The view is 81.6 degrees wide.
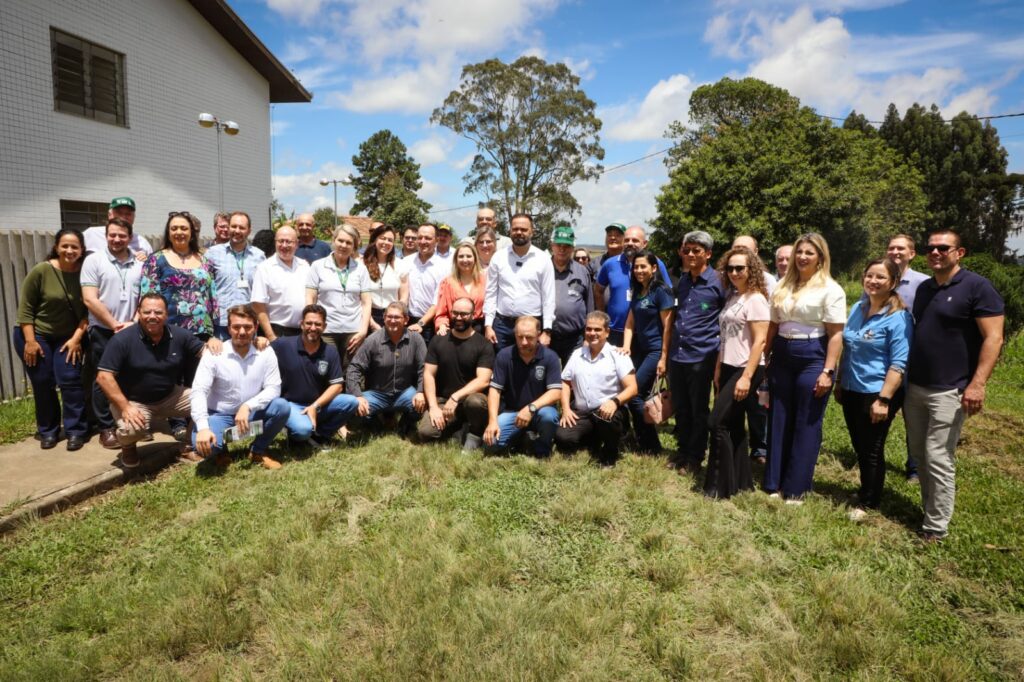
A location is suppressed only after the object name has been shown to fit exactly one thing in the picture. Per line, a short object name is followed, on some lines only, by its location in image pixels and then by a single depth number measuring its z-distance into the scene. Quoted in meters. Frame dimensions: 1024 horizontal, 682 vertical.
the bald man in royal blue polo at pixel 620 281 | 5.99
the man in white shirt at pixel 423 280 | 6.66
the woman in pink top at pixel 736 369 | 4.45
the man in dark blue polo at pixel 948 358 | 3.82
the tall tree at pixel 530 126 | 36.81
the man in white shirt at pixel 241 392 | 4.99
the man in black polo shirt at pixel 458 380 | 5.61
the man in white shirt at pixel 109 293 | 5.16
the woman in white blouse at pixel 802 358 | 4.27
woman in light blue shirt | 4.19
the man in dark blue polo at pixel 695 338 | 4.89
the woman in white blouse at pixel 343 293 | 5.99
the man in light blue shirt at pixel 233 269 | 5.91
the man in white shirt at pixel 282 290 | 5.82
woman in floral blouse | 5.28
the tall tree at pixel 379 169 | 56.22
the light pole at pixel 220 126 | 12.63
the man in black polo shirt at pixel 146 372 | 4.83
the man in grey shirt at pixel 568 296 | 5.91
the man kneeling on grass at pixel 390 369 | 5.84
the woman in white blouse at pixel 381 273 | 6.33
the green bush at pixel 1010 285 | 10.59
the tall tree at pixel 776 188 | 24.80
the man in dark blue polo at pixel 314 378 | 5.49
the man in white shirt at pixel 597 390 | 5.23
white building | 10.01
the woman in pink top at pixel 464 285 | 6.06
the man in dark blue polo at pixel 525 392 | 5.32
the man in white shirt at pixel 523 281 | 5.72
